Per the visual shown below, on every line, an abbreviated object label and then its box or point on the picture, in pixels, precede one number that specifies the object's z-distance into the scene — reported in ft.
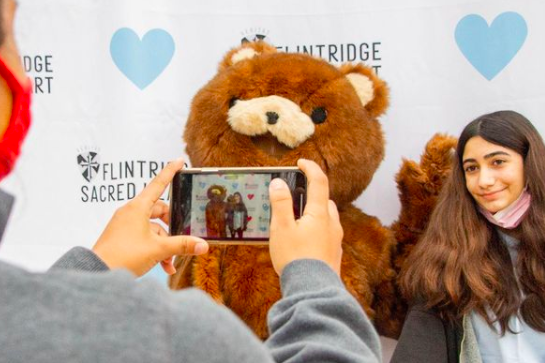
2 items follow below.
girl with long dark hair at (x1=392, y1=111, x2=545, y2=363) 4.64
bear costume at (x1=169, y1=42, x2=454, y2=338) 4.65
